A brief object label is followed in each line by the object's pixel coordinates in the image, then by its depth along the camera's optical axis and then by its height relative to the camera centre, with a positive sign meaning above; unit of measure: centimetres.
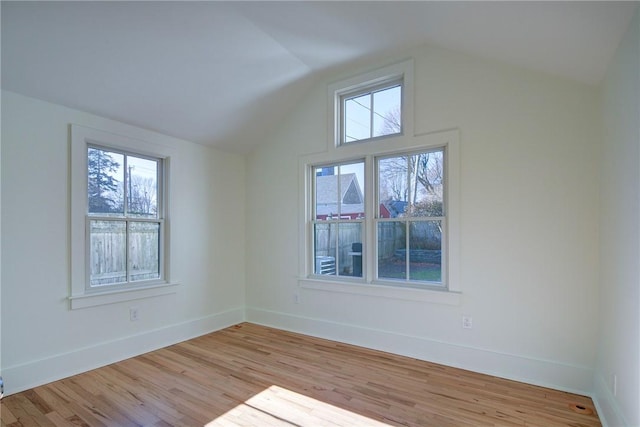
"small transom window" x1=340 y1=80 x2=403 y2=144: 346 +111
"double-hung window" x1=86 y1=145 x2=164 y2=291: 310 -5
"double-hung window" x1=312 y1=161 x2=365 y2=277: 371 -6
